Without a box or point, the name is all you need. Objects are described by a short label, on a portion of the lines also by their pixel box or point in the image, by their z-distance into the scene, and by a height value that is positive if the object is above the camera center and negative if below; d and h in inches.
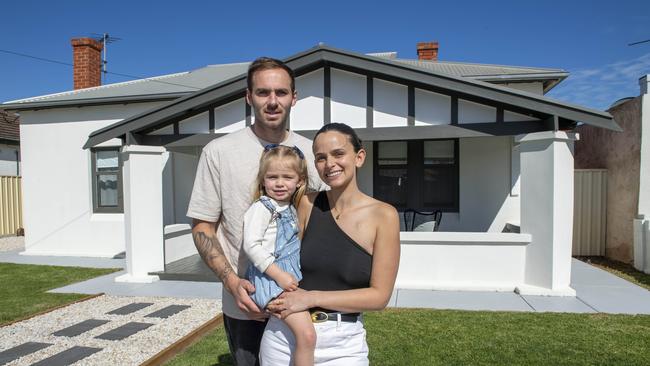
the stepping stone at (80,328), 191.0 -74.3
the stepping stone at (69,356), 159.9 -73.3
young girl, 67.1 -10.9
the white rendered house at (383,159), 244.2 +9.9
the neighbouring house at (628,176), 312.5 -5.0
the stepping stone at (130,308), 222.7 -75.0
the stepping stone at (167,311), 215.3 -74.3
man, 75.4 -2.5
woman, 67.3 -15.5
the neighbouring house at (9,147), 601.0 +37.9
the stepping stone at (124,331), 186.2 -73.8
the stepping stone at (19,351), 165.9 -74.1
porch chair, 345.4 -39.3
